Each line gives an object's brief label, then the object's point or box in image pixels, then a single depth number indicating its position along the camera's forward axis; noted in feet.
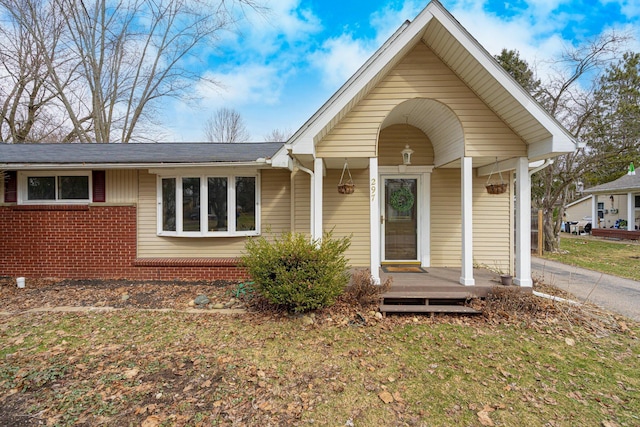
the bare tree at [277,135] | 103.44
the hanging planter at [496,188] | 20.35
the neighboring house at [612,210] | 62.73
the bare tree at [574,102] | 38.89
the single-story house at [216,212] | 23.53
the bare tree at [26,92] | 45.93
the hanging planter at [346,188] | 21.17
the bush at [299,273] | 15.64
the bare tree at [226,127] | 90.53
